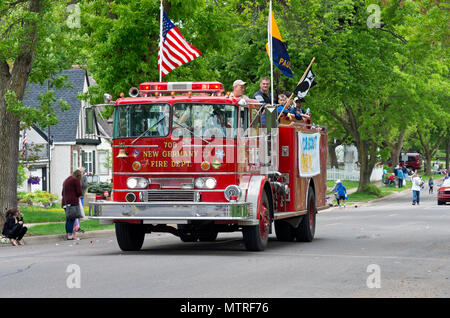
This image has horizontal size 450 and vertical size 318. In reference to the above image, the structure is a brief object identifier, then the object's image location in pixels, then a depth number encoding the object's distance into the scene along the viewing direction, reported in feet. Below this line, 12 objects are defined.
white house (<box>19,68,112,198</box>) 161.89
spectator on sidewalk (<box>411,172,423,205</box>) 143.54
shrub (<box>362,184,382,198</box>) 184.24
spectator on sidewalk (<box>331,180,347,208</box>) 146.61
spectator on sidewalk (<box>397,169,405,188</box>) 226.58
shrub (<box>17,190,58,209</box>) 129.96
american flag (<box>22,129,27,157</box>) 134.37
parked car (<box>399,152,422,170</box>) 350.64
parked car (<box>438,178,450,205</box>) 147.95
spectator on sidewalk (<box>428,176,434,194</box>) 198.28
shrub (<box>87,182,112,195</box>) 156.20
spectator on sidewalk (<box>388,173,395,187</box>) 235.20
